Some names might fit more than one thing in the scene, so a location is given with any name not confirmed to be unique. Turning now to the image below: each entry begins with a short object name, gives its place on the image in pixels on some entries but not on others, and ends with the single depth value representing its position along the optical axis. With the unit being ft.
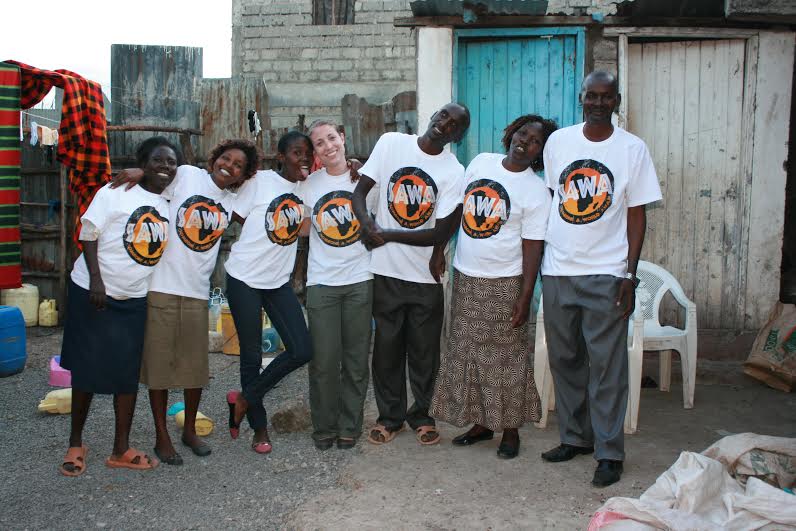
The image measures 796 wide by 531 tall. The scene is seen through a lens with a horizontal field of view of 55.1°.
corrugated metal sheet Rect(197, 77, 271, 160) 25.99
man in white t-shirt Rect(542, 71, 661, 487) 12.03
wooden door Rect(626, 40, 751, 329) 19.57
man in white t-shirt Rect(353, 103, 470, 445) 13.20
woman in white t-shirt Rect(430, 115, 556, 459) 12.82
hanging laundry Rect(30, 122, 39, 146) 25.84
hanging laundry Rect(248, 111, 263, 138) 25.09
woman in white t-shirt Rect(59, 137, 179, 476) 11.93
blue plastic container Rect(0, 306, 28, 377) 19.63
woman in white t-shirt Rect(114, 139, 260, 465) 12.57
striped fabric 17.54
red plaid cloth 18.67
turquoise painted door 19.25
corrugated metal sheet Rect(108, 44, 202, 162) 36.06
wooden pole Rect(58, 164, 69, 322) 25.95
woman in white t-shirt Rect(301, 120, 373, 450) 13.48
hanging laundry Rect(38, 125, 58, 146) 27.93
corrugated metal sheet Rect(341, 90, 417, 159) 23.18
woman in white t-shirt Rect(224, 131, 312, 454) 13.15
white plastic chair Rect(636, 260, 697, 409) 16.31
